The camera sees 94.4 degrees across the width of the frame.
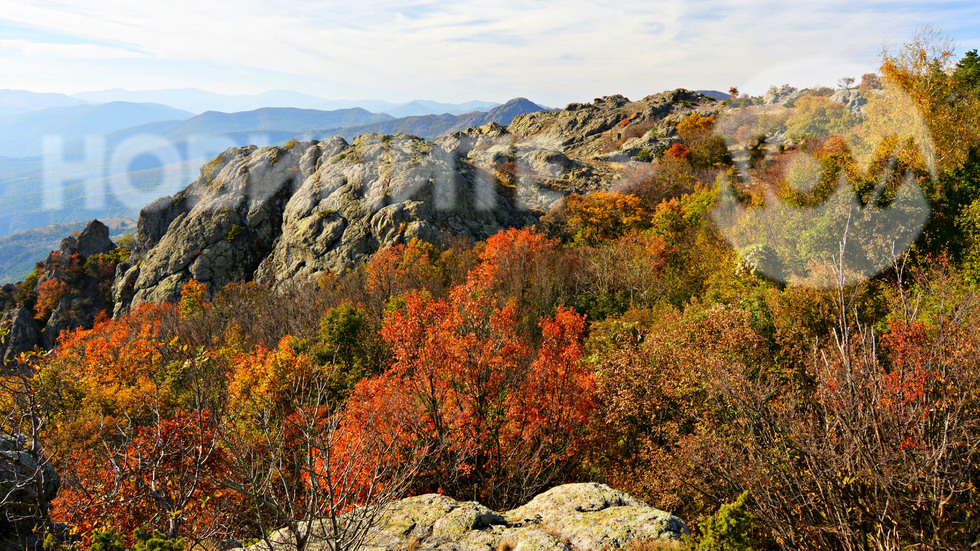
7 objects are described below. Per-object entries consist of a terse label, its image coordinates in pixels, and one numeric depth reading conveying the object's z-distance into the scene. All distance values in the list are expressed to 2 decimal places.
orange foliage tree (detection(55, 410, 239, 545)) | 8.52
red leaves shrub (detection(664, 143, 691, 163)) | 71.69
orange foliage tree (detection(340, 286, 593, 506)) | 17.06
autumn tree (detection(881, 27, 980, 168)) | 24.11
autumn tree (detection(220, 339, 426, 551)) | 6.73
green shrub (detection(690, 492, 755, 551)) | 6.77
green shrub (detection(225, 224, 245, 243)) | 70.69
